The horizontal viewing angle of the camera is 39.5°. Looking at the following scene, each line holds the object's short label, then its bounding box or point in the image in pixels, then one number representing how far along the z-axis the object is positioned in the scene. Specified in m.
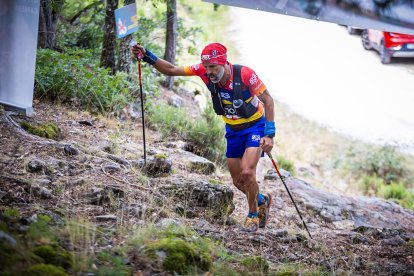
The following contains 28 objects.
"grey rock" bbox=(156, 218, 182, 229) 5.64
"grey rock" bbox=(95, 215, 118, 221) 5.56
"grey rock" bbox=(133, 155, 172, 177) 7.45
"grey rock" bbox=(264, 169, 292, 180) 10.31
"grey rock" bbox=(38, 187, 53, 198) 5.62
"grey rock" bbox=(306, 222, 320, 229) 8.29
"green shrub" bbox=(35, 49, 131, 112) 9.13
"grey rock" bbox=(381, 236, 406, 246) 7.34
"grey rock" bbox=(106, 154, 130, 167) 7.39
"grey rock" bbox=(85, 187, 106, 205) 5.94
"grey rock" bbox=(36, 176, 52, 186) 5.85
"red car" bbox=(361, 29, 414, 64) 17.56
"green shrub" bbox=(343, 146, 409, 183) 13.37
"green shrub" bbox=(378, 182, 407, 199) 12.27
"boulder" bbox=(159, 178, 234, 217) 6.88
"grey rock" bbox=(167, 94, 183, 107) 12.10
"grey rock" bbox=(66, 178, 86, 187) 6.13
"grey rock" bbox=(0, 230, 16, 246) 4.00
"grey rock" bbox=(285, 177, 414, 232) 9.14
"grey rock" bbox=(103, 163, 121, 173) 6.91
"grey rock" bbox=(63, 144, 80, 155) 6.98
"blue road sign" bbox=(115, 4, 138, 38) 7.24
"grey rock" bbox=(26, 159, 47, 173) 6.14
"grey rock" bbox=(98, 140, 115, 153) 7.79
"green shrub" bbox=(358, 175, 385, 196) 12.93
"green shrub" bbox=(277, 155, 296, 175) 12.03
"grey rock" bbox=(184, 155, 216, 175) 8.65
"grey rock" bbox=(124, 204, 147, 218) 5.90
